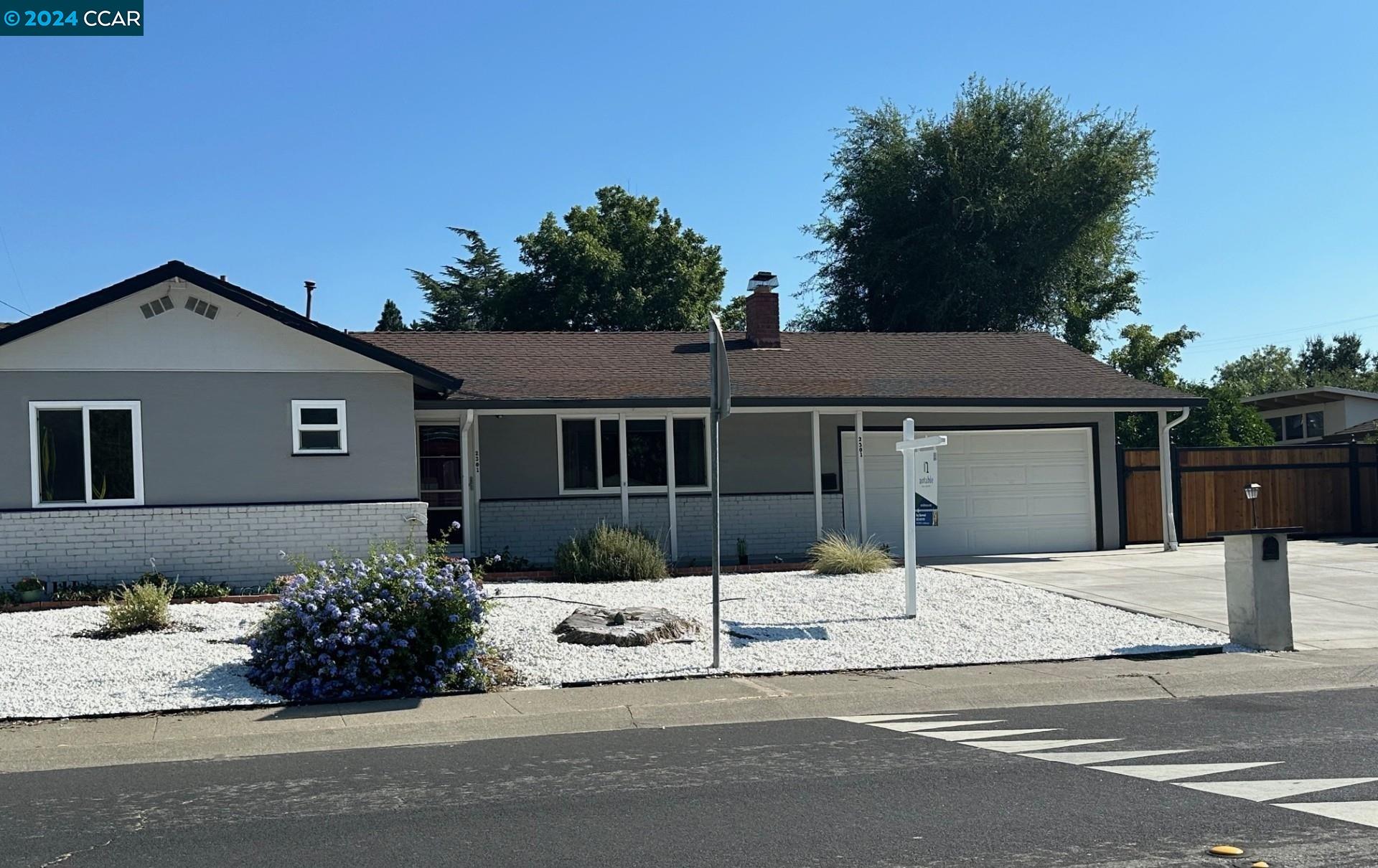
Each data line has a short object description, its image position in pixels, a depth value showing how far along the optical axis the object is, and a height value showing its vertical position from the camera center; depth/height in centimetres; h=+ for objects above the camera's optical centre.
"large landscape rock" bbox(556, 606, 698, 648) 1188 -146
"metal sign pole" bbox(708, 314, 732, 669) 1066 +69
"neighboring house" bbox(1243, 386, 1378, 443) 3216 +111
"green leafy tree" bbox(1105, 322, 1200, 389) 3938 +320
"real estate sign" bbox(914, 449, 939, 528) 1367 -30
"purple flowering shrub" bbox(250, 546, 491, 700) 1013 -122
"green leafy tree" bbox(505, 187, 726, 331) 3691 +595
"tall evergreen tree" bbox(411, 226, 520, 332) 4566 +690
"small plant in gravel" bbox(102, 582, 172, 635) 1228 -120
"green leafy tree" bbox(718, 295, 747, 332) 4038 +496
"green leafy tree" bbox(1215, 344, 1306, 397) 6788 +495
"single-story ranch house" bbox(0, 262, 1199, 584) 1575 +60
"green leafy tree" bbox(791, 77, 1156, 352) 3816 +742
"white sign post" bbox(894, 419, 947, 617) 1346 -29
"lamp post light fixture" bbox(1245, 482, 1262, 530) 1933 -54
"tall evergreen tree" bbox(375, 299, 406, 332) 4816 +618
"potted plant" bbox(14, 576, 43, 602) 1483 -114
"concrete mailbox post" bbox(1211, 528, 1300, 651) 1198 -129
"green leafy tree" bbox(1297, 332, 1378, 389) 7112 +540
